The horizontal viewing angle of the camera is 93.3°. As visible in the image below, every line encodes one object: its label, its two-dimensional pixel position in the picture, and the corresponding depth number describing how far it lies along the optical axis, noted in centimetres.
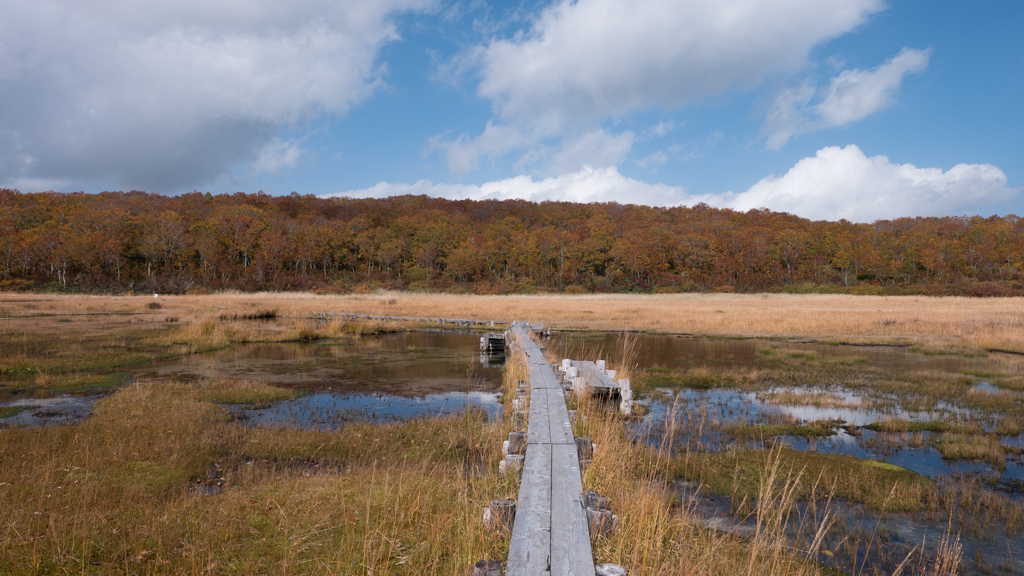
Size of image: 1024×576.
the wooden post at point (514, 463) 450
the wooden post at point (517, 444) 484
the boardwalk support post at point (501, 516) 334
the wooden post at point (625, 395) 916
